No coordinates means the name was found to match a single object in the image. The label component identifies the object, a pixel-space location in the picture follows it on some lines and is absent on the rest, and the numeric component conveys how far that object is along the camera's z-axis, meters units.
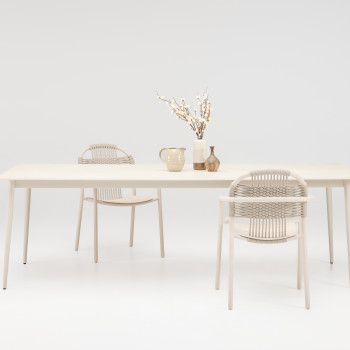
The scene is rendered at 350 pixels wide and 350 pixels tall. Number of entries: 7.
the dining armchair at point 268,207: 4.08
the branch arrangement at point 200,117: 4.89
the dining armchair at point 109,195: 5.29
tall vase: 4.95
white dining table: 4.45
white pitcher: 4.82
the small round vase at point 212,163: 4.79
